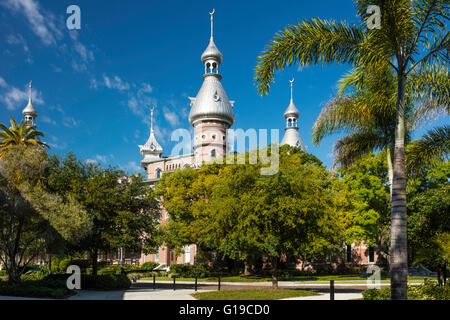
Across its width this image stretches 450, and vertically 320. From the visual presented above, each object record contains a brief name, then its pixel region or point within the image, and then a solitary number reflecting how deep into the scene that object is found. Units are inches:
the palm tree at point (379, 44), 471.8
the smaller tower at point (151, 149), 3009.4
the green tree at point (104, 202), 953.5
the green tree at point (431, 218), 752.3
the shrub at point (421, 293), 589.3
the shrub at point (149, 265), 2144.1
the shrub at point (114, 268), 1732.3
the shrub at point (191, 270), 1652.3
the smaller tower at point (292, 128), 2945.4
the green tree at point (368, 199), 1481.3
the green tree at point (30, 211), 804.0
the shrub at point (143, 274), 1630.4
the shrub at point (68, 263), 1783.2
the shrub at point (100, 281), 936.9
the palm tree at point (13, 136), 1261.1
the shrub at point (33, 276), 1007.8
